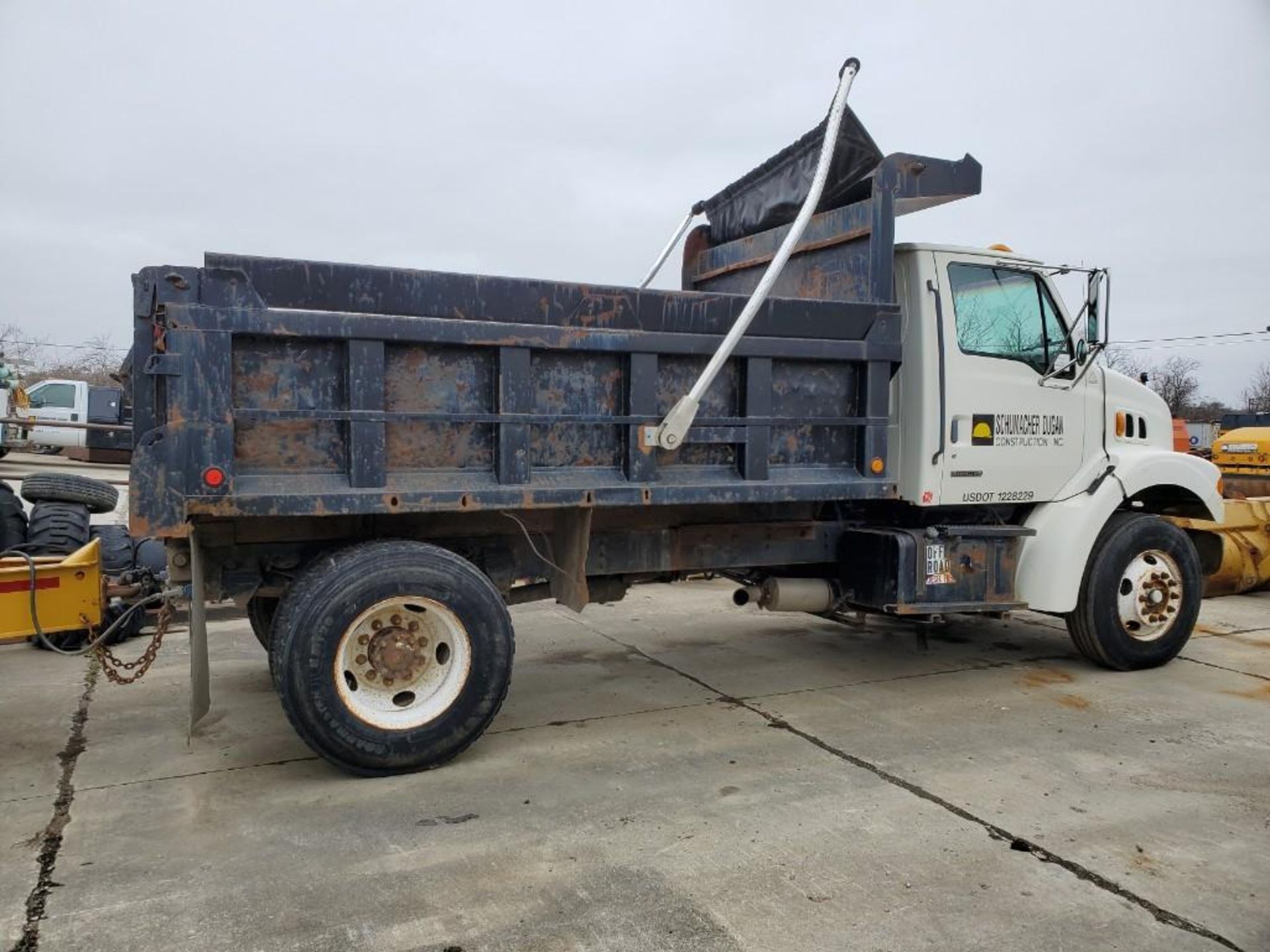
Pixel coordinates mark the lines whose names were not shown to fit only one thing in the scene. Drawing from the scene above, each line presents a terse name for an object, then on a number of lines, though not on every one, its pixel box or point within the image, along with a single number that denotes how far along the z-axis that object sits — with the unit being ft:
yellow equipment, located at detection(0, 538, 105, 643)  14.61
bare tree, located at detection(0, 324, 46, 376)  143.84
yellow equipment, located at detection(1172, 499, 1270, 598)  30.14
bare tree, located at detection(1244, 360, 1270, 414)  182.09
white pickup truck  73.72
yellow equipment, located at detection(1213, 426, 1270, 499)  44.65
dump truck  13.62
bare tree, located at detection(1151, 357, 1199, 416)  187.11
